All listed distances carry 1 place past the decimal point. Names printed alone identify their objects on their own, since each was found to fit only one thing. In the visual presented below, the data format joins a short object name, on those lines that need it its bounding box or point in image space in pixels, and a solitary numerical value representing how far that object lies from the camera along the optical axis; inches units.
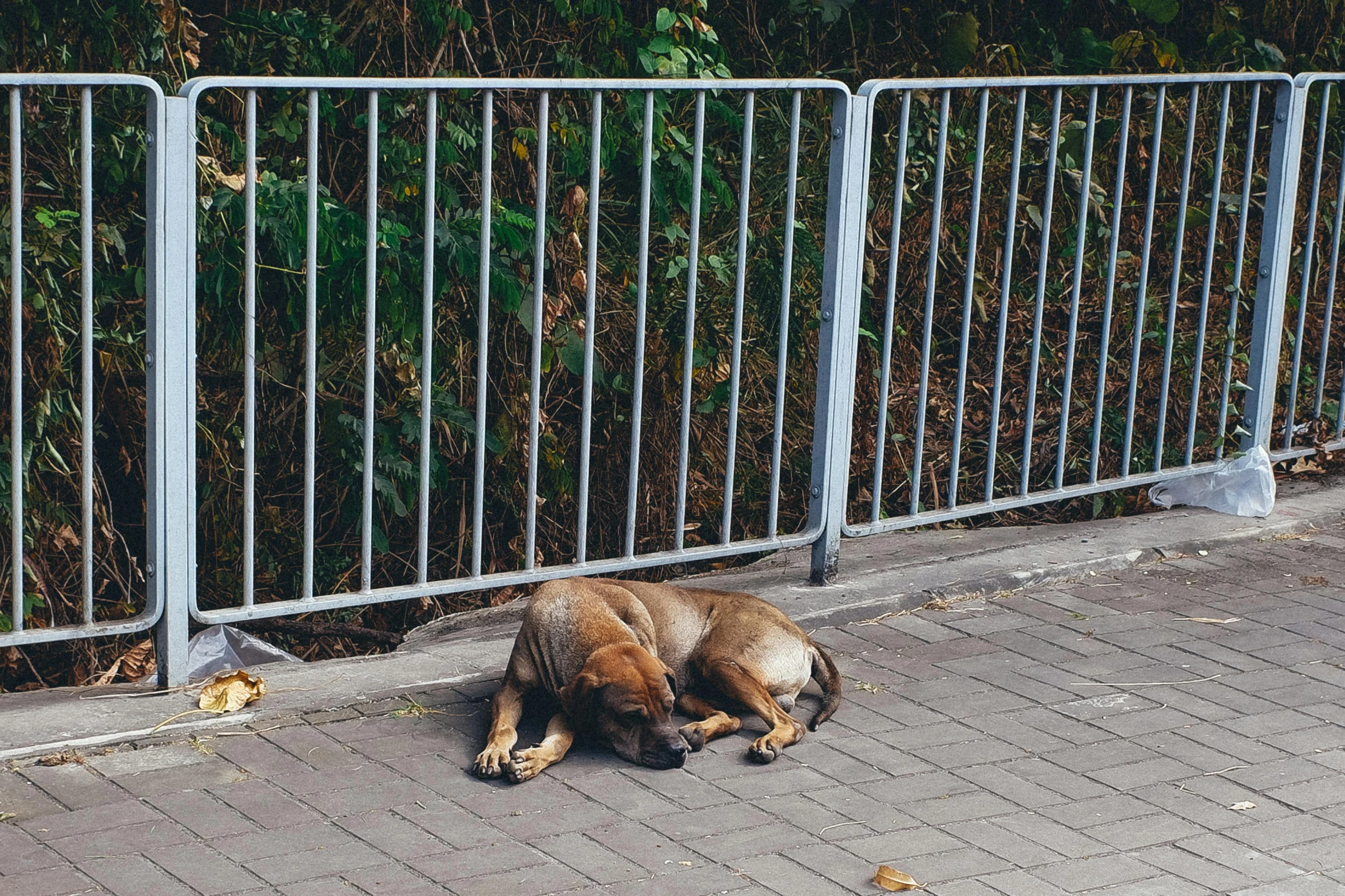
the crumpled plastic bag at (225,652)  439.8
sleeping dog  380.5
